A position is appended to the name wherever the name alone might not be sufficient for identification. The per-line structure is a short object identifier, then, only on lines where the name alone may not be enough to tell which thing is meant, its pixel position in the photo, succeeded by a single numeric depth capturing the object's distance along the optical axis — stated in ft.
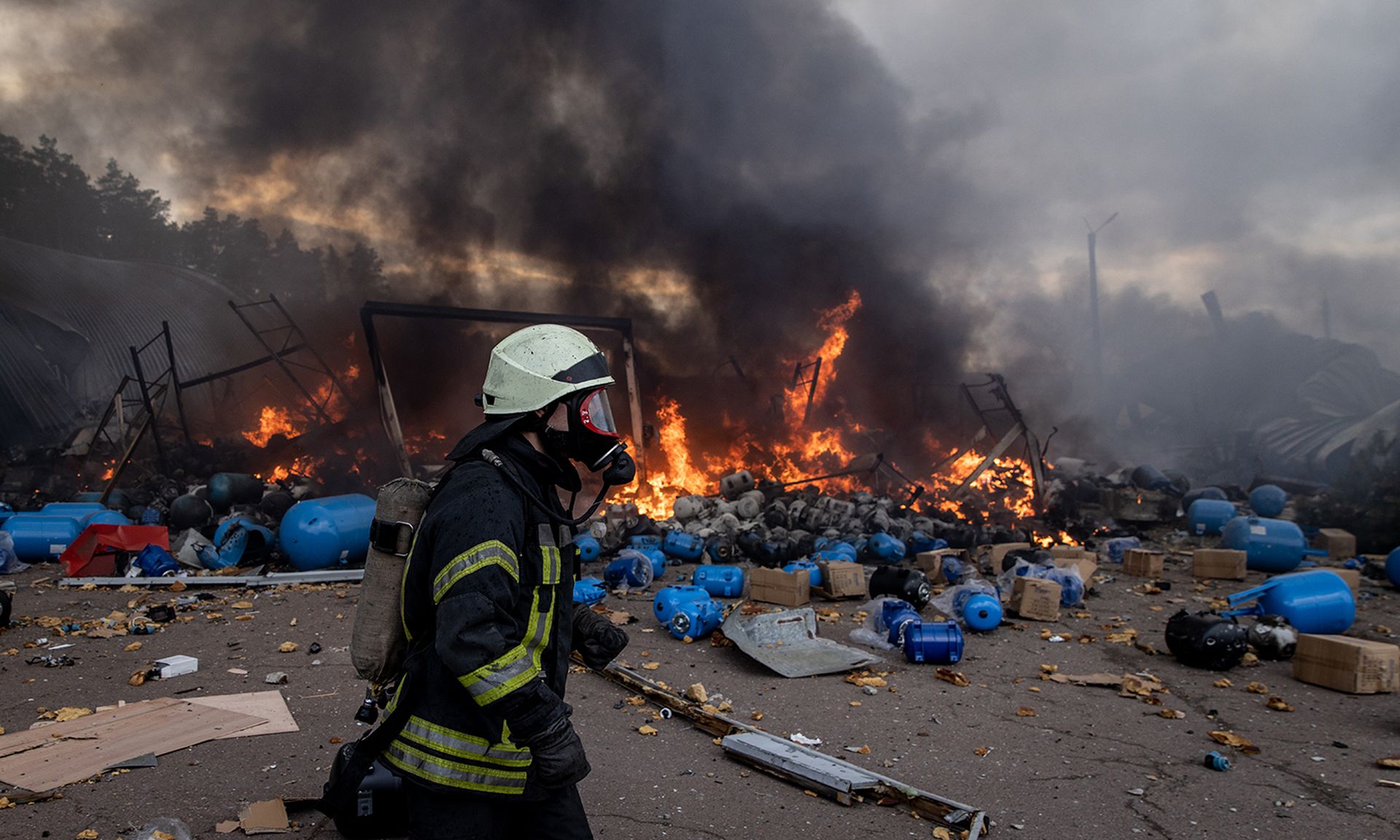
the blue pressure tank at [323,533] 30.86
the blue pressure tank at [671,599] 23.02
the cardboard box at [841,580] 27.50
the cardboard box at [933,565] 30.19
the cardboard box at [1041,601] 24.97
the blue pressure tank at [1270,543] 32.22
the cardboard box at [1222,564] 30.86
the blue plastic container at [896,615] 21.76
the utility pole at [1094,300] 87.39
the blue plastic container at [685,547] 35.47
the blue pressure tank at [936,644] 20.53
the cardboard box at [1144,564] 32.07
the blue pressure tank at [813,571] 28.60
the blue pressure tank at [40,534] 33.17
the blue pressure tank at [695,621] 22.48
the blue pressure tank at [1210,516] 40.34
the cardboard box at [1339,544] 34.65
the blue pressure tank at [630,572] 29.71
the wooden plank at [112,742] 12.82
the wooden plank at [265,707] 15.46
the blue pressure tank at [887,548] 34.27
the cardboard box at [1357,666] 18.52
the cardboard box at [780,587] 25.98
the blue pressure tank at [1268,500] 41.98
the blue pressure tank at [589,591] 24.38
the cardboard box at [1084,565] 29.01
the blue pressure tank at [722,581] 28.04
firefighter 6.53
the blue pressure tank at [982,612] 23.54
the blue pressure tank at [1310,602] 22.59
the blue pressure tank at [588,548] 33.45
